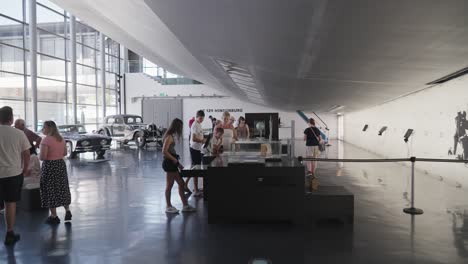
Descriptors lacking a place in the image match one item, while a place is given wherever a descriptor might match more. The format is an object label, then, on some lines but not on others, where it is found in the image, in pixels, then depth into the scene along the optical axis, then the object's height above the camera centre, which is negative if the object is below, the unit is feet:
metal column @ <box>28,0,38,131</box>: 51.03 +8.67
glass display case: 19.68 -2.02
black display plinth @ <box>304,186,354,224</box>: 16.43 -4.29
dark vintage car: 44.32 -3.37
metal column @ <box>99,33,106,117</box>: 80.74 +11.77
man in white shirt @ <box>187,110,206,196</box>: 22.04 -1.53
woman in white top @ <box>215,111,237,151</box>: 23.71 -1.14
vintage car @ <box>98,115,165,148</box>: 61.67 -2.65
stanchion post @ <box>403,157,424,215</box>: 18.16 -4.88
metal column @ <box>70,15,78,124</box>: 64.90 +9.19
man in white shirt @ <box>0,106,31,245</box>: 13.74 -1.97
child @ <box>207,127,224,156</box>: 21.21 -1.62
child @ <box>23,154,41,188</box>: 21.12 -3.44
